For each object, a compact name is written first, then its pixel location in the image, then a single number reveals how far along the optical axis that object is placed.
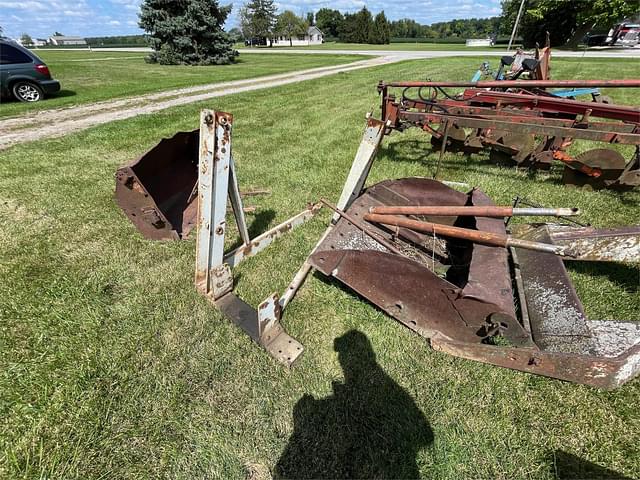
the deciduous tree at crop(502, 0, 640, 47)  29.81
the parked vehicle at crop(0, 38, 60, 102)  9.19
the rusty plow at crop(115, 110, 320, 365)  2.02
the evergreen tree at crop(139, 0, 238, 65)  20.22
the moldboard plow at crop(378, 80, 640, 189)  3.55
